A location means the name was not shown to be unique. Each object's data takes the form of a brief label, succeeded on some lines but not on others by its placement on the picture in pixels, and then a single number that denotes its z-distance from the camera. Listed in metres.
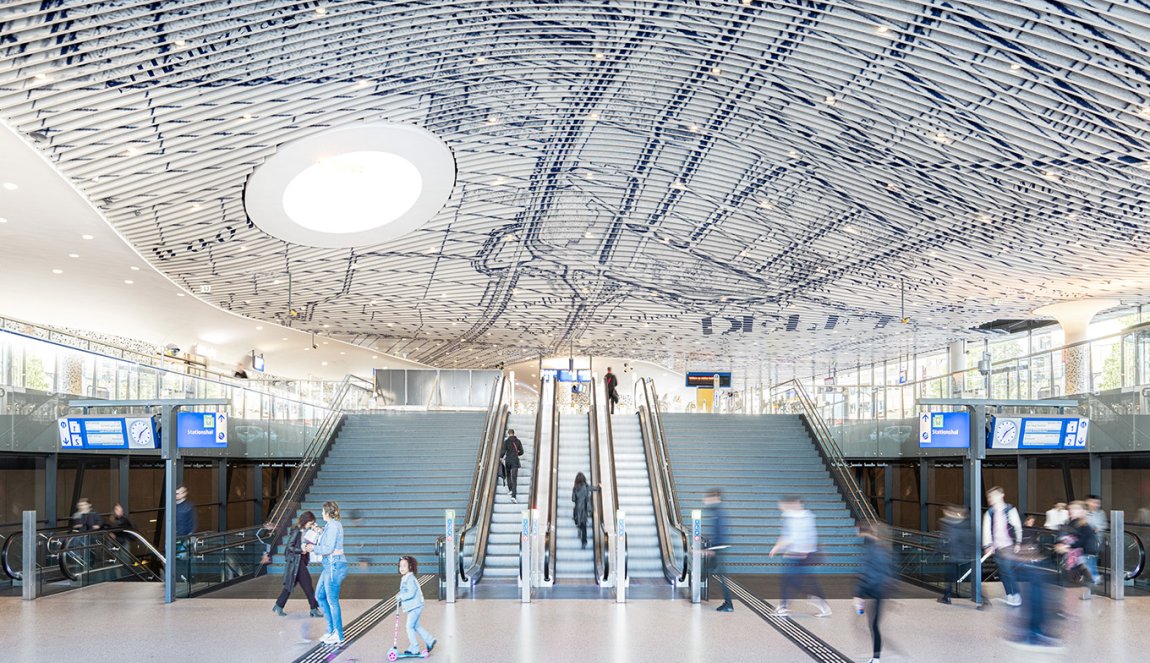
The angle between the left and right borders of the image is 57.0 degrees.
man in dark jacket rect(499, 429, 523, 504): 17.05
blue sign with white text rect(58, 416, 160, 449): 12.37
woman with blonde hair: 9.09
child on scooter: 8.78
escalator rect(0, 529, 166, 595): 13.41
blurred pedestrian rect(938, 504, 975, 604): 10.93
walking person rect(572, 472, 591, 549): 15.31
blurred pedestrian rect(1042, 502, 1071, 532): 13.05
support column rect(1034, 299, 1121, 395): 26.23
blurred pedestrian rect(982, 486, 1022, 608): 10.16
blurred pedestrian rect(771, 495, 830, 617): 10.76
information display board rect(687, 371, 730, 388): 41.56
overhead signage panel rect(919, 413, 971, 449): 12.13
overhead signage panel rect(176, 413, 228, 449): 12.69
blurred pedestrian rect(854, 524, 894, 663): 8.45
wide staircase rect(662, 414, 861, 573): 16.12
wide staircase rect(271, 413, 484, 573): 16.28
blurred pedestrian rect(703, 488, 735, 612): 12.65
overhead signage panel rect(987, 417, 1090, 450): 12.12
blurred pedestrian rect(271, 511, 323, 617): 10.92
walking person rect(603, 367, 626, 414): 26.55
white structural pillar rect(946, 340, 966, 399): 37.22
